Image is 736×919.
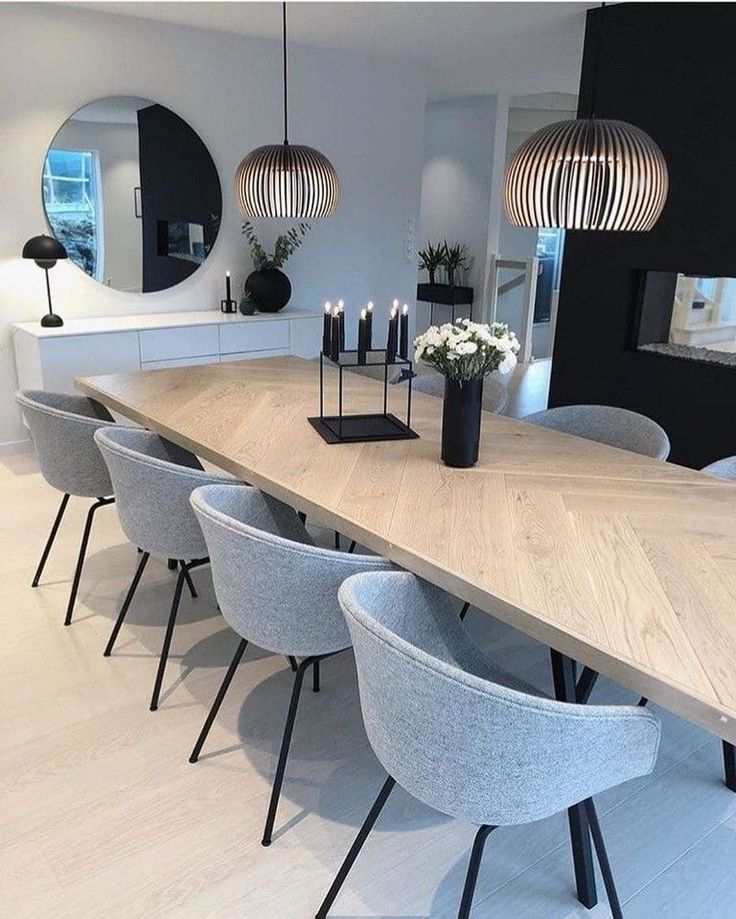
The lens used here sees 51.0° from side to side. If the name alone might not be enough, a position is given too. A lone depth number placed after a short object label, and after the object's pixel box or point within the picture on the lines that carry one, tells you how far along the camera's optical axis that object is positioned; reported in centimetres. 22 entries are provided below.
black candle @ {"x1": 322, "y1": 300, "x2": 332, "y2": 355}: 236
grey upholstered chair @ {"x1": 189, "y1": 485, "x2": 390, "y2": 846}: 168
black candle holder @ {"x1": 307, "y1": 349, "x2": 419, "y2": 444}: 238
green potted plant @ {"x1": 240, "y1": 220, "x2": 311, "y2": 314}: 508
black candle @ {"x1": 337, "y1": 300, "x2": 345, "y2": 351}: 238
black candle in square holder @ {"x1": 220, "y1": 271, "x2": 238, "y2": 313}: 505
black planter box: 776
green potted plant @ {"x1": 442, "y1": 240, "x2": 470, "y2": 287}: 779
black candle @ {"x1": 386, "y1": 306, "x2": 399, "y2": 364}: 234
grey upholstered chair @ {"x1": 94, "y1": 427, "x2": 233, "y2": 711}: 215
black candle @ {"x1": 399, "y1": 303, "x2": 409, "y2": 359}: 235
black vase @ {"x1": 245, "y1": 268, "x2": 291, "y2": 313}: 507
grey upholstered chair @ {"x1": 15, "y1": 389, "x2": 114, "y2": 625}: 262
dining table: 134
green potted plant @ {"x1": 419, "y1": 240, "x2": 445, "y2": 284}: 791
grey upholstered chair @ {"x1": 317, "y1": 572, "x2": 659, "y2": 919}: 121
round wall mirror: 448
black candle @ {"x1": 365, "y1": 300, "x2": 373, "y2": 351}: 233
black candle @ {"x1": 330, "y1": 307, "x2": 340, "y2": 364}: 235
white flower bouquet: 204
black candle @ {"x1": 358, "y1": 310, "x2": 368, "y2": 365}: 233
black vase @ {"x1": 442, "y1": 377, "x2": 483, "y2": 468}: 213
